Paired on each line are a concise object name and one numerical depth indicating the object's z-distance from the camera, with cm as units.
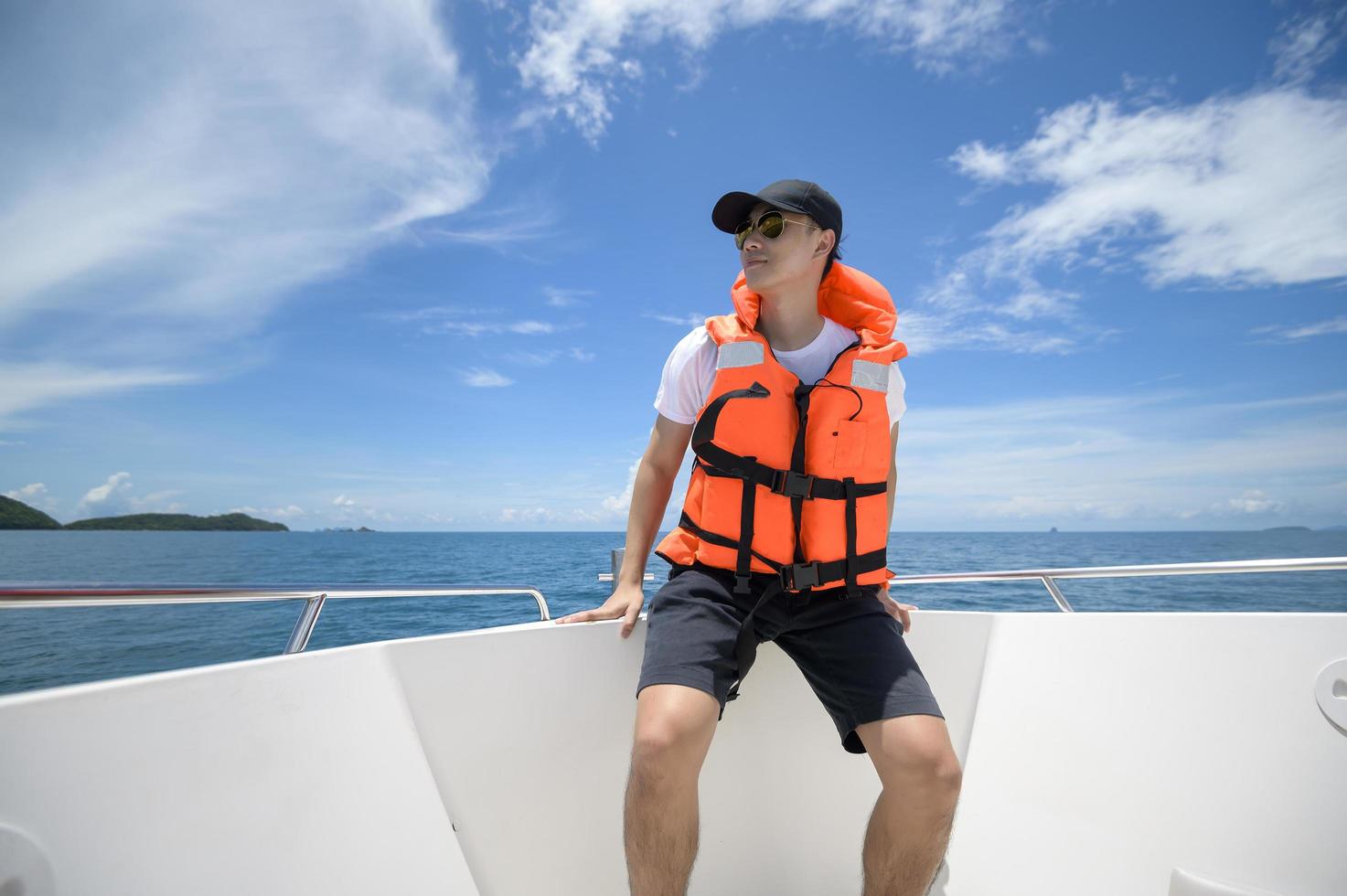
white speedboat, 88
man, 131
